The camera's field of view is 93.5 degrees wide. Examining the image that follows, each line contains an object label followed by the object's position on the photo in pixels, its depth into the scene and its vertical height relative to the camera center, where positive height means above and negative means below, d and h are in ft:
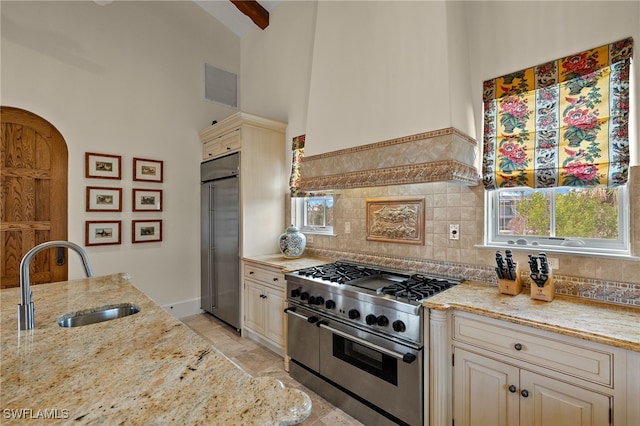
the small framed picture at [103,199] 10.93 +0.55
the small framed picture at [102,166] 10.87 +1.79
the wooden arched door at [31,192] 9.59 +0.74
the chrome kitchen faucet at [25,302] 4.09 -1.20
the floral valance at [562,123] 5.63 +1.88
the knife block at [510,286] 6.17 -1.53
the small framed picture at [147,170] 11.93 +1.78
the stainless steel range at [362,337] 6.00 -2.82
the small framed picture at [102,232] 10.89 -0.69
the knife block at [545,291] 5.76 -1.51
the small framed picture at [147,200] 11.94 +0.56
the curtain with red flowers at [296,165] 11.49 +1.86
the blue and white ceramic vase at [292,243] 10.69 -1.07
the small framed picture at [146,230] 11.94 -0.68
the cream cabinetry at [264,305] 9.48 -3.07
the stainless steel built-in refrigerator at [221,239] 11.39 -1.03
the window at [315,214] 11.07 -0.03
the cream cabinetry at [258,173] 11.06 +1.56
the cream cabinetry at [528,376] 4.33 -2.63
